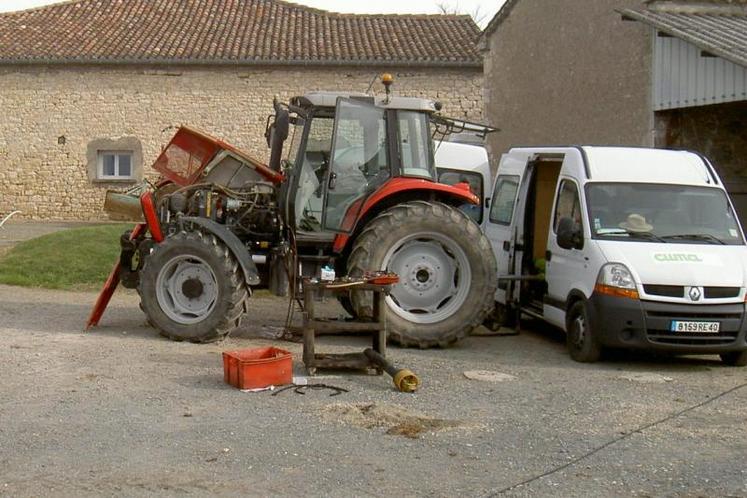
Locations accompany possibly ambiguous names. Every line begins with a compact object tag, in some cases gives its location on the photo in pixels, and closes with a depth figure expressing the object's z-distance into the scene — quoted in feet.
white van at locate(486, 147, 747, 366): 28.19
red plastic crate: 24.22
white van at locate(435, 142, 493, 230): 47.14
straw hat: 30.40
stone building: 84.07
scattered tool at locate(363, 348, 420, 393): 24.58
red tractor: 31.17
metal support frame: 26.45
